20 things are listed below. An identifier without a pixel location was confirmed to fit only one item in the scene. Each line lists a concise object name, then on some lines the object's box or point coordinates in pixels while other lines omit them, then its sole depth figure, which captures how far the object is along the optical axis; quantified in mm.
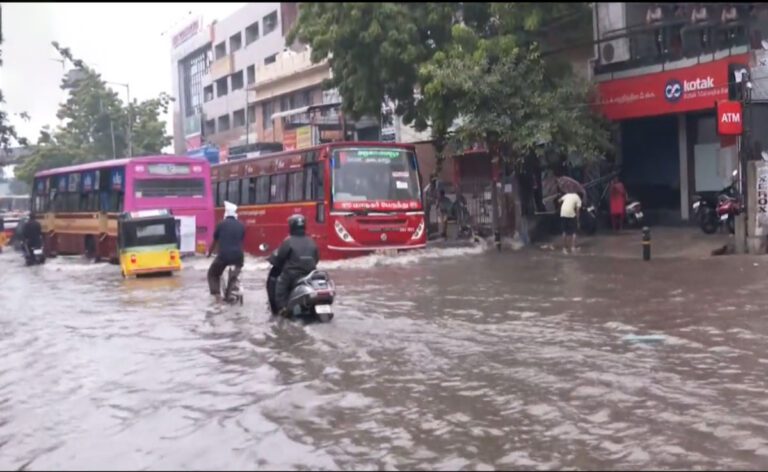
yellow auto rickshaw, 19500
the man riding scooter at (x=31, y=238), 25828
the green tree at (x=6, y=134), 14114
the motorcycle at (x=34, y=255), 26094
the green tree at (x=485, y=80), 20578
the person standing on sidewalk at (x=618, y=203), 23500
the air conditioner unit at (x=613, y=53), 21500
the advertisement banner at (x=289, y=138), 34231
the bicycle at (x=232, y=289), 14219
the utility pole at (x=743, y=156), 17672
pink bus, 23047
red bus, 20172
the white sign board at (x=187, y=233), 23469
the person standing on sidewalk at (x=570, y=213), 20938
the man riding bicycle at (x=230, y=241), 14055
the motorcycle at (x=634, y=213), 23438
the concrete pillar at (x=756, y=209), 17578
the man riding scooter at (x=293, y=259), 11828
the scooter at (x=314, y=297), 11555
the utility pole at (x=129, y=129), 38312
